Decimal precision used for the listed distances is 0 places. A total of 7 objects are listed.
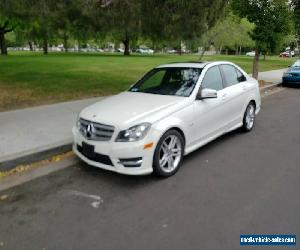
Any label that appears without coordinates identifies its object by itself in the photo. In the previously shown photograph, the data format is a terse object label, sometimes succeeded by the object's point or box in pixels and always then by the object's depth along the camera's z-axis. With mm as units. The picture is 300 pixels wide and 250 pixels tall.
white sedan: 4055
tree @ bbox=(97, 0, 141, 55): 8055
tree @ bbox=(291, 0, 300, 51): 13588
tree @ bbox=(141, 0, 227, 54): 8351
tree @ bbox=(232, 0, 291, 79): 12992
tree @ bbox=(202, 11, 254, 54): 14317
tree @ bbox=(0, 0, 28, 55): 7607
